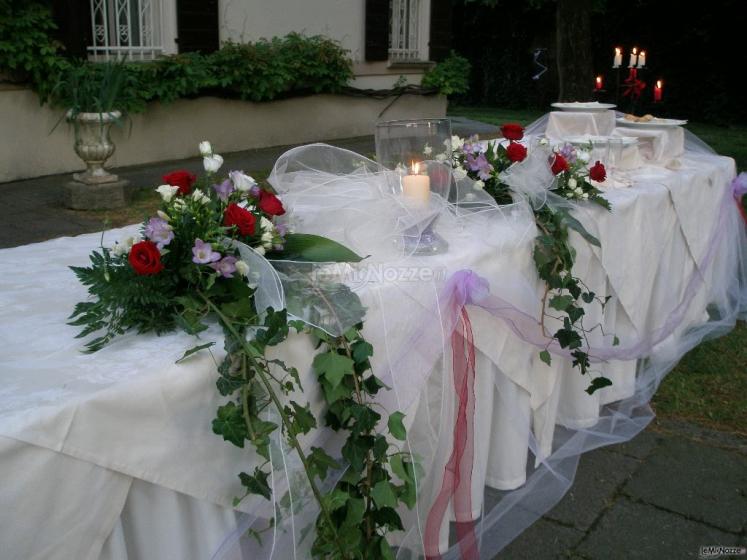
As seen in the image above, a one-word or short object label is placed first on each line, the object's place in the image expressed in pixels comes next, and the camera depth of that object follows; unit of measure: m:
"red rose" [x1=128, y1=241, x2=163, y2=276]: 1.39
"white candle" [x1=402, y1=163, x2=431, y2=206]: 2.04
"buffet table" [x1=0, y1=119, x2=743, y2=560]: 1.20
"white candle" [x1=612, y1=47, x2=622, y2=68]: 4.97
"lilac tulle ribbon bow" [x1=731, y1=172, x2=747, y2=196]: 4.17
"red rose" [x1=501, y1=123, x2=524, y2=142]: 2.75
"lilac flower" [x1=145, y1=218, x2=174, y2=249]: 1.44
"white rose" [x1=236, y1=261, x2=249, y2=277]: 1.49
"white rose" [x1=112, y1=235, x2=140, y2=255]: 1.50
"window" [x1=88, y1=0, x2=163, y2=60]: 7.36
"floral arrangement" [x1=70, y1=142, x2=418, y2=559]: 1.39
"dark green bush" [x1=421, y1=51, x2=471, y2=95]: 10.86
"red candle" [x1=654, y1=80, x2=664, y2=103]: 4.34
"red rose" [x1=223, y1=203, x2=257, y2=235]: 1.54
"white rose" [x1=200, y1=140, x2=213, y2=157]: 1.70
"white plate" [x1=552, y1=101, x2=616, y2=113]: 3.98
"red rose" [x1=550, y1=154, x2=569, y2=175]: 2.62
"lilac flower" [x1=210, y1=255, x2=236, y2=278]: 1.46
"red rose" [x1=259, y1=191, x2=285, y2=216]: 1.66
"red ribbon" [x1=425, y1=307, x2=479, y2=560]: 1.98
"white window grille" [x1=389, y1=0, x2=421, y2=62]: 10.74
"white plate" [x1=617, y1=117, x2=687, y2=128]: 3.93
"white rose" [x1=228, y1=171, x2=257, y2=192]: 1.67
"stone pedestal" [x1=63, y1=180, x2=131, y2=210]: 5.91
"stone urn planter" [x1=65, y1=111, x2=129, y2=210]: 5.91
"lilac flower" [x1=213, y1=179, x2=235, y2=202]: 1.65
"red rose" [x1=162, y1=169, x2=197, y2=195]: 1.63
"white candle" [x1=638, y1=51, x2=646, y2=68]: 4.66
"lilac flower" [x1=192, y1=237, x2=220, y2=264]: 1.44
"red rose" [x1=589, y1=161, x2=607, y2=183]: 2.78
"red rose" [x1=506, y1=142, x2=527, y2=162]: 2.53
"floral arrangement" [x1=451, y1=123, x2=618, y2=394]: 2.35
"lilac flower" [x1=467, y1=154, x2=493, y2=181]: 2.46
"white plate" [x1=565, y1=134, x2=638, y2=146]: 3.44
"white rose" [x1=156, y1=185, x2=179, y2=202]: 1.56
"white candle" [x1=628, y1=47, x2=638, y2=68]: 4.62
